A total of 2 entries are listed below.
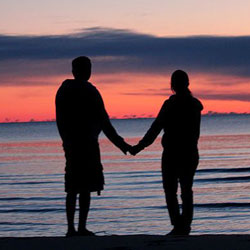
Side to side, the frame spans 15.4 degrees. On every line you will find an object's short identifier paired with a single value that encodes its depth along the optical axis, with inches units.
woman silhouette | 406.5
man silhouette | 388.5
